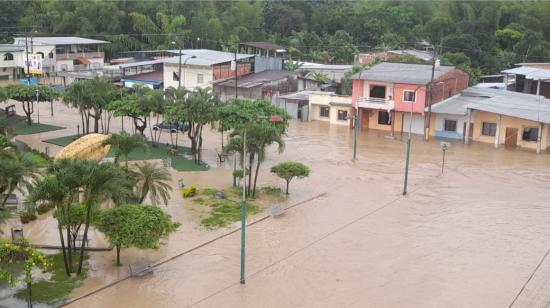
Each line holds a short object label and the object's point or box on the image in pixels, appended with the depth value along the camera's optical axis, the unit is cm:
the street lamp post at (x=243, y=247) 1915
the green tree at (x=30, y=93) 4109
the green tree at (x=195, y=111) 3381
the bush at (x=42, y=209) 2534
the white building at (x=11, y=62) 6569
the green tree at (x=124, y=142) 2600
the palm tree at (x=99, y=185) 1894
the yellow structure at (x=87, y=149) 3053
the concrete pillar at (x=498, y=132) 4144
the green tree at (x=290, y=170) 2928
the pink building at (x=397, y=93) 4406
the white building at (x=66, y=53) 6644
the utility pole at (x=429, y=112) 4277
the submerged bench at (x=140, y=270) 2048
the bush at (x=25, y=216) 2508
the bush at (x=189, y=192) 2881
